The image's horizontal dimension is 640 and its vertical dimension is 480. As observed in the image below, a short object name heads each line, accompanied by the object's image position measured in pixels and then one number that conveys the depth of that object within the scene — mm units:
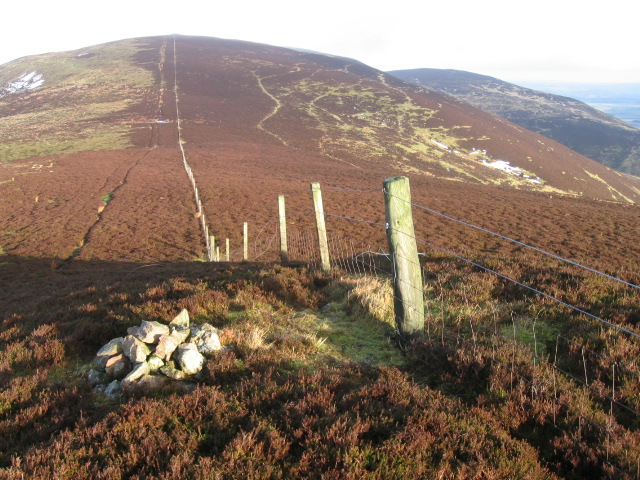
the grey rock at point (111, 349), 4461
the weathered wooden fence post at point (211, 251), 17986
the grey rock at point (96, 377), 4184
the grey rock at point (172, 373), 4191
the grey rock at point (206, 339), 4609
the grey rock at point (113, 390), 3938
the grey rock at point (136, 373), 3986
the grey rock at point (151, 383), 3915
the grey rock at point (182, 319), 5066
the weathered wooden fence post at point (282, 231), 9953
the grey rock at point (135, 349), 4254
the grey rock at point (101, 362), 4391
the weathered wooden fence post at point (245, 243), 16230
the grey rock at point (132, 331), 4754
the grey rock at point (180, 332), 4688
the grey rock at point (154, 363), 4254
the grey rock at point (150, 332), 4533
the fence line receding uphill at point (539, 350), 3270
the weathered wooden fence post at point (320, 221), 8422
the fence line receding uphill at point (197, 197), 19294
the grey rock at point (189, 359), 4281
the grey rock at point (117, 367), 4270
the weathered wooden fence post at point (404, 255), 4828
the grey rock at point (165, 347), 4359
